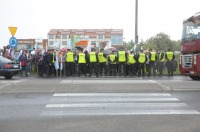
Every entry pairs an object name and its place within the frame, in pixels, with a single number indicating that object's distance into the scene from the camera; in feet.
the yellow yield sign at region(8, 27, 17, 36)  54.83
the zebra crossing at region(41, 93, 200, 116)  21.63
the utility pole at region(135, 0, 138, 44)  66.64
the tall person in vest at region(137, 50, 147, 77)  53.26
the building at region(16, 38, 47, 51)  221.46
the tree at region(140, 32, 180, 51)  183.43
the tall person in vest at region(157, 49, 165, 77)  54.43
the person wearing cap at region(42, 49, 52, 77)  52.28
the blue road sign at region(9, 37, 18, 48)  56.21
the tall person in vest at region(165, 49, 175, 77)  54.72
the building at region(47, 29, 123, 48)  245.72
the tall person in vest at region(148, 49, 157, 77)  53.47
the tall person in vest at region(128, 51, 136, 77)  53.77
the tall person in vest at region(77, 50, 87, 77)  52.50
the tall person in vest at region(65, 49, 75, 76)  53.12
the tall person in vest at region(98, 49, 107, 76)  53.70
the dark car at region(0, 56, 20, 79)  47.74
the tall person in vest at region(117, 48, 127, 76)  53.63
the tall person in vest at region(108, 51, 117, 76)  54.03
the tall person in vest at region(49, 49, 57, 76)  52.94
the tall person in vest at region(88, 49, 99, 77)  52.46
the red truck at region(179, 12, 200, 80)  44.25
